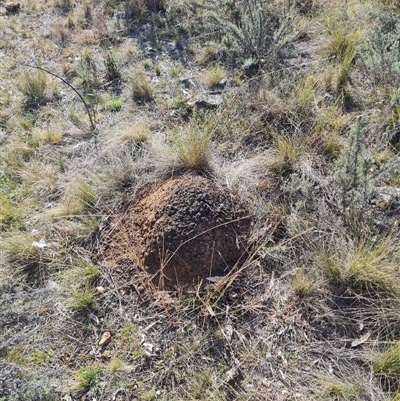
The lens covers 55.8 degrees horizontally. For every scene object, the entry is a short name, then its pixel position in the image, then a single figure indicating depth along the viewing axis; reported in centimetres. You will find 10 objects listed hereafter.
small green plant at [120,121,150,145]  327
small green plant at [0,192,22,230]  279
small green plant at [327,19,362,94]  346
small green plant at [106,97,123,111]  375
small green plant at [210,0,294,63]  384
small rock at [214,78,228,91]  379
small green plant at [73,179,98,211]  280
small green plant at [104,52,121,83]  405
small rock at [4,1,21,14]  538
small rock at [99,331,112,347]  218
